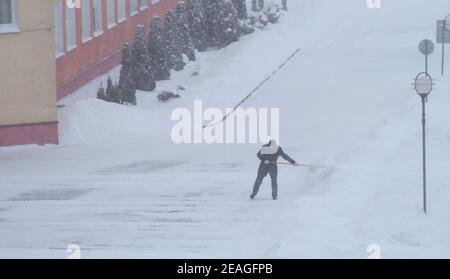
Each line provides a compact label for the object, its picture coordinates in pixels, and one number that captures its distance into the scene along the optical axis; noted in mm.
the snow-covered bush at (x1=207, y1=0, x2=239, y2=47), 47969
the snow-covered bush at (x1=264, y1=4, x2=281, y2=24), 51953
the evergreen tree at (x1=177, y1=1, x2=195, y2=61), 45062
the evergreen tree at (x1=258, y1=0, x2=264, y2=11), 53481
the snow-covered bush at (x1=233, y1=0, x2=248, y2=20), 50556
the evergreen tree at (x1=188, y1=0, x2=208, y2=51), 47750
